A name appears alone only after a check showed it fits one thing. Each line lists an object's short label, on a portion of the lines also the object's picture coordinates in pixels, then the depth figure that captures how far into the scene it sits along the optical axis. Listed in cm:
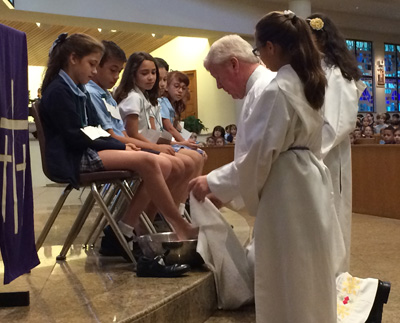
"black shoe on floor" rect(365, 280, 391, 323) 269
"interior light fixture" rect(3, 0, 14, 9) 1036
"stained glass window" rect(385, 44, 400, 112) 1833
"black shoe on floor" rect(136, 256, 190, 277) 279
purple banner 213
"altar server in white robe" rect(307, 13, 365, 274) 299
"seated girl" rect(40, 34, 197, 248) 291
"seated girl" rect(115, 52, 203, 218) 391
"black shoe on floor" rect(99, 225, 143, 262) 325
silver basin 290
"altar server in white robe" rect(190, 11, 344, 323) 218
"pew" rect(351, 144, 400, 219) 628
